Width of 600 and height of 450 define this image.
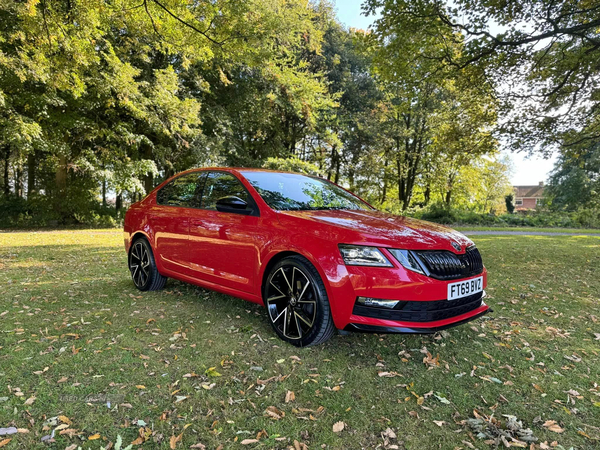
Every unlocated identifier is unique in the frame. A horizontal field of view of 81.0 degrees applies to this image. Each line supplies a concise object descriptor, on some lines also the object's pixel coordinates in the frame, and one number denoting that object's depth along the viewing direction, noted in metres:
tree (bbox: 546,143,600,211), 29.76
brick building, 67.25
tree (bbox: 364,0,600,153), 7.37
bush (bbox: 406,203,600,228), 20.72
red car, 2.70
